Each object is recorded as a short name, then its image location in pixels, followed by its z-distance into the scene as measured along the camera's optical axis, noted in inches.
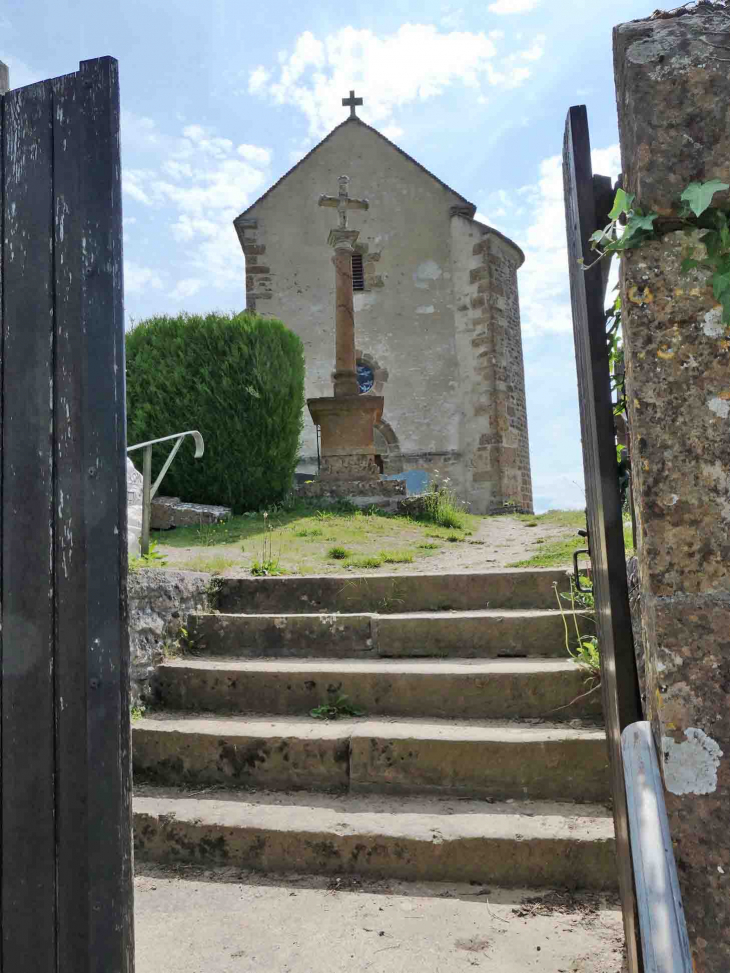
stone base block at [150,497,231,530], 330.3
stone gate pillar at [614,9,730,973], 55.4
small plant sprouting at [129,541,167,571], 174.8
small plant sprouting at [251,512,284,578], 199.0
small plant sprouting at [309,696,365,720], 141.3
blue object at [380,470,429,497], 582.9
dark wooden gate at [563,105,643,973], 65.7
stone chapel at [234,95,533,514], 580.7
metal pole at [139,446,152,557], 204.1
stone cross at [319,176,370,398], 413.3
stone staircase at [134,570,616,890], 108.1
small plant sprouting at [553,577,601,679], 133.6
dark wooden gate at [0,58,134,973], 72.5
